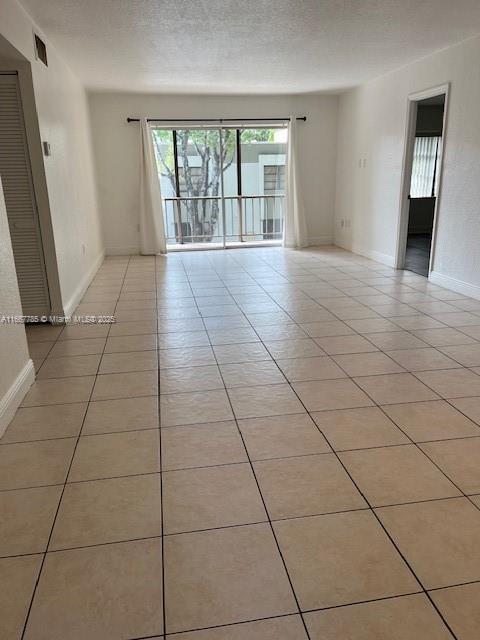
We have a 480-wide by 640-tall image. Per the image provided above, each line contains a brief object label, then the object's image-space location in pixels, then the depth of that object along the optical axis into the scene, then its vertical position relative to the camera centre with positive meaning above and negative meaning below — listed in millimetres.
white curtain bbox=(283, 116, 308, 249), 7303 -374
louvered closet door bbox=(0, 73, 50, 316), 3518 -141
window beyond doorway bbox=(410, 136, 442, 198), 7992 +216
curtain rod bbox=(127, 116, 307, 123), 6938 +873
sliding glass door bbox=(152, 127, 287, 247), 7430 -39
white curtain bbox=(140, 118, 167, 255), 6973 -317
